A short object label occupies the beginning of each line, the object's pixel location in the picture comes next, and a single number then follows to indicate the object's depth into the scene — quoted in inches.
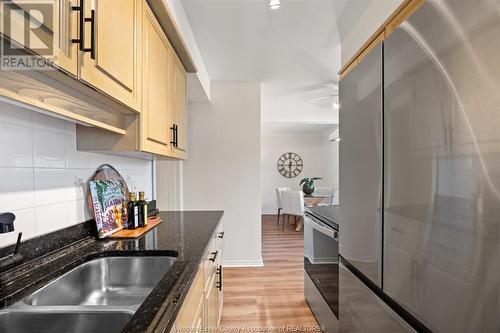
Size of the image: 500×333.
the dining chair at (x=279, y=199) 259.8
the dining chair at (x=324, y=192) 276.4
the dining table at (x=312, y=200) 236.0
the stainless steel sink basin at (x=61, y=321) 30.3
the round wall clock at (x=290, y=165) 325.7
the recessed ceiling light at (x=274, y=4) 73.1
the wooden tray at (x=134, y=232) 59.0
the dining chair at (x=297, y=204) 231.0
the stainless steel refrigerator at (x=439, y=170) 27.2
